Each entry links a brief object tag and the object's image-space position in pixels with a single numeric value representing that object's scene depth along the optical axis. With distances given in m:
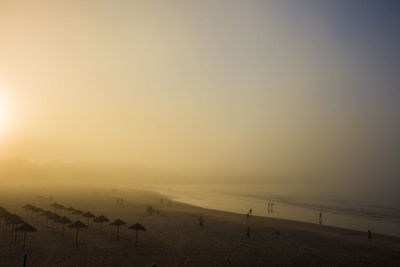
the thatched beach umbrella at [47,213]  29.35
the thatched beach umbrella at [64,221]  26.67
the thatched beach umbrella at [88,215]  30.81
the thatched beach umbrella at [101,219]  27.70
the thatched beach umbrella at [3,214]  27.54
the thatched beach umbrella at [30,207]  34.44
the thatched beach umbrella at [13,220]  25.20
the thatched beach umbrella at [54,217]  27.48
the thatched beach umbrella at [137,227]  24.69
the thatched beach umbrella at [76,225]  24.74
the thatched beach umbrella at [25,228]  22.43
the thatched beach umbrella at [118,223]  26.67
